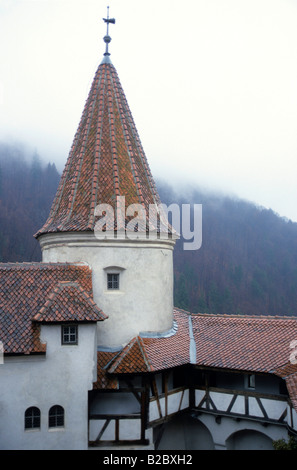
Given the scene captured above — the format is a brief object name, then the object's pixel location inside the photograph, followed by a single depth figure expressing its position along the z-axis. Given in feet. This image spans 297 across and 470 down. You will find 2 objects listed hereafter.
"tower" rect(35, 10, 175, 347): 60.44
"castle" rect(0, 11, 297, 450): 52.90
